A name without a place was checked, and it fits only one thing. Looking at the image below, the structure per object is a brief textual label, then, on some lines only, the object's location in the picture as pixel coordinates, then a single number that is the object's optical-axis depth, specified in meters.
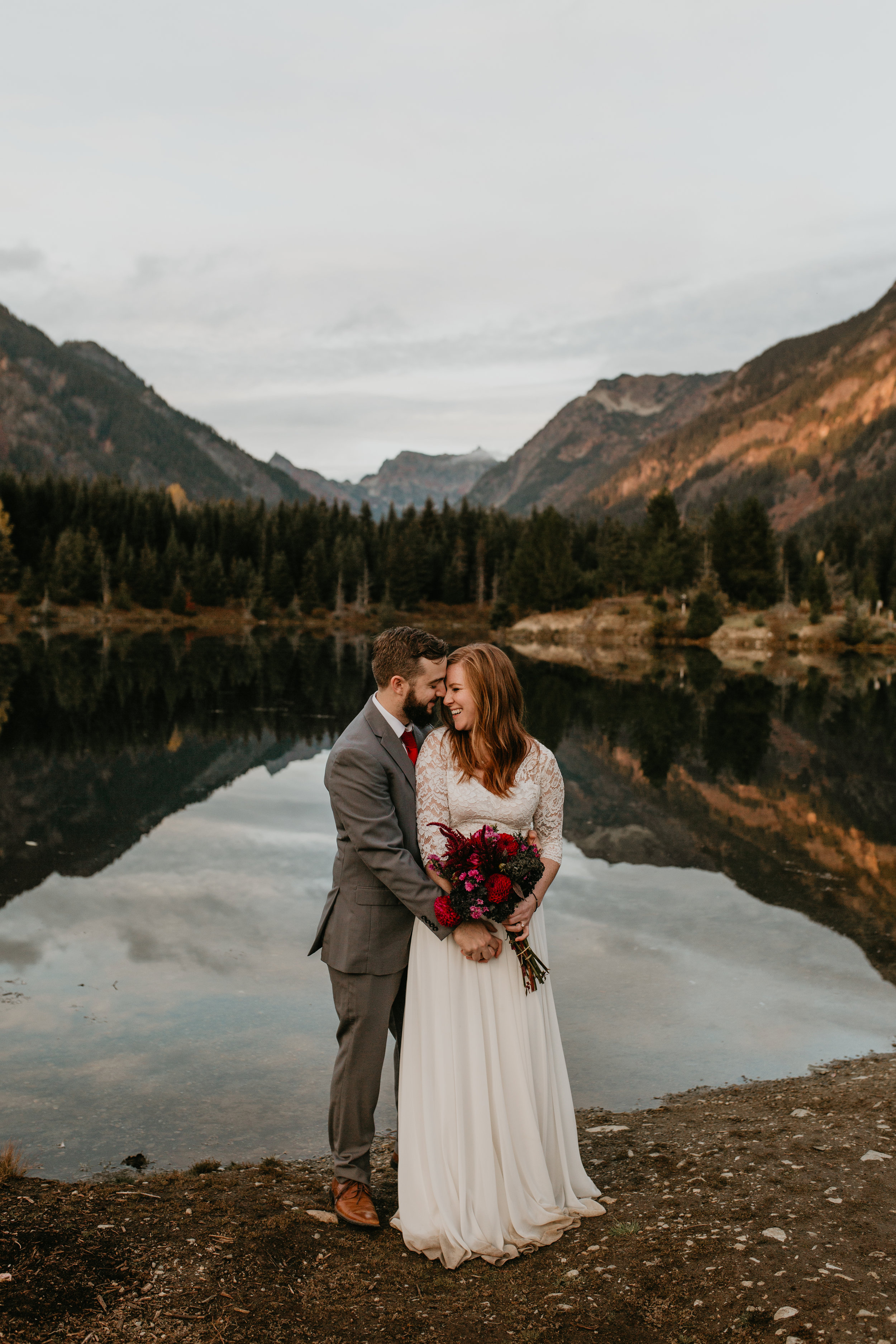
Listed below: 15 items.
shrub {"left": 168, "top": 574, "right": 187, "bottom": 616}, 102.88
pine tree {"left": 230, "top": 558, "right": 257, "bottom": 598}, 109.69
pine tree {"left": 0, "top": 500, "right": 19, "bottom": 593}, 95.06
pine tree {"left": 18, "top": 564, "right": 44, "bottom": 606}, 95.56
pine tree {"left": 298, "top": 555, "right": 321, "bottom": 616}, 112.62
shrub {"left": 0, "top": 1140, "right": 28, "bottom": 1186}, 5.72
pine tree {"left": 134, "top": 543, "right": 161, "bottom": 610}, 102.31
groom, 5.35
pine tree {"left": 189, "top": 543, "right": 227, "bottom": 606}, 105.94
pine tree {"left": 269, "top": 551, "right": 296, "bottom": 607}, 110.44
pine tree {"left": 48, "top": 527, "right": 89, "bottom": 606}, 97.88
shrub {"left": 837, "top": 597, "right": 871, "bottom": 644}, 83.81
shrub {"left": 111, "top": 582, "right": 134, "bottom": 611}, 100.19
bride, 5.09
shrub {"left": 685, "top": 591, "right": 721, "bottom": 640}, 86.38
